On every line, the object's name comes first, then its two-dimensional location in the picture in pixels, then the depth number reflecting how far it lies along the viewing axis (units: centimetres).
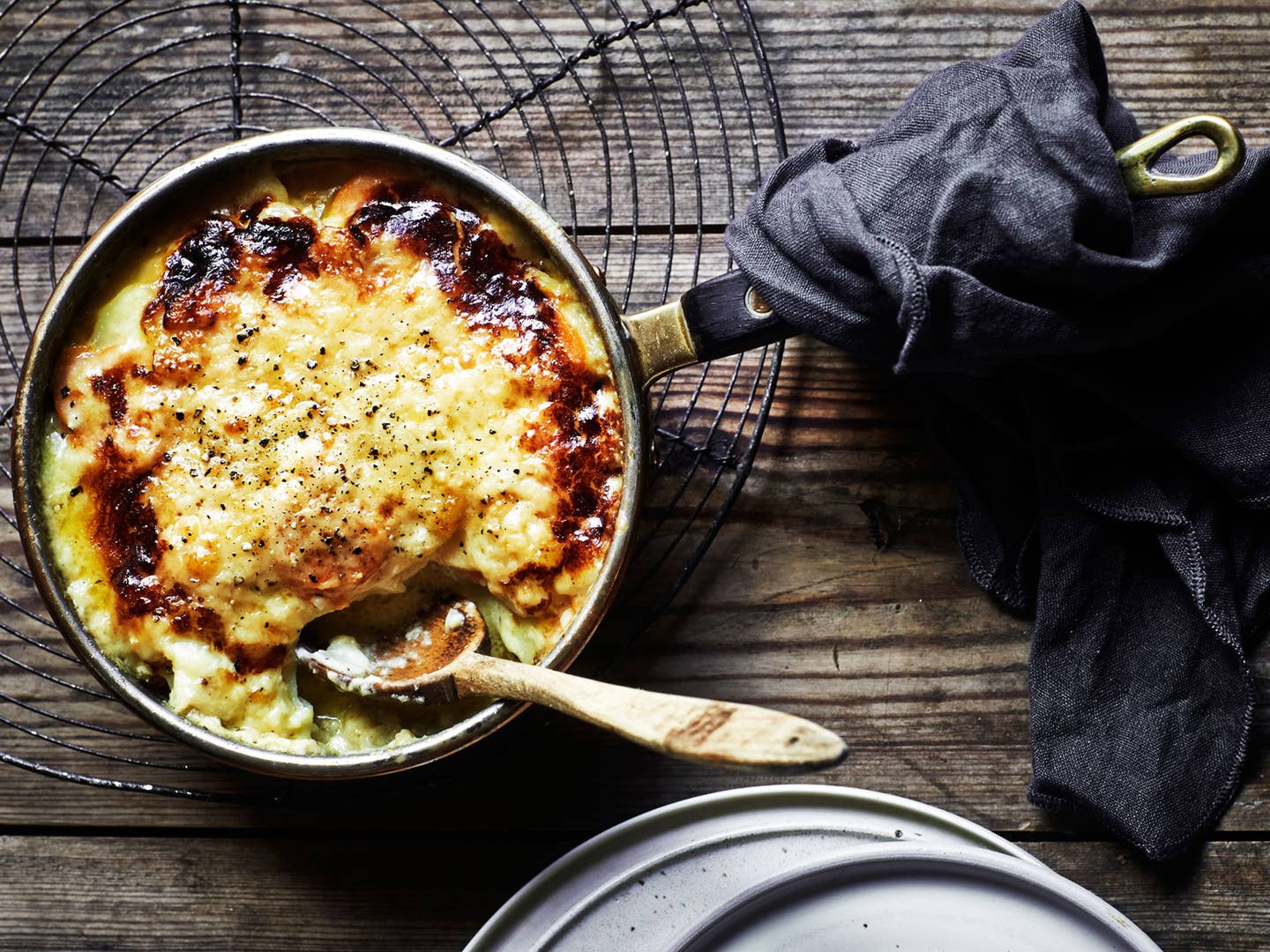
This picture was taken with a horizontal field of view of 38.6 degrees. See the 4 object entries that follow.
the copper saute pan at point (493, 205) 58
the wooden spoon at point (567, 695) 47
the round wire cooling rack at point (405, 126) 67
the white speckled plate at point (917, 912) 58
